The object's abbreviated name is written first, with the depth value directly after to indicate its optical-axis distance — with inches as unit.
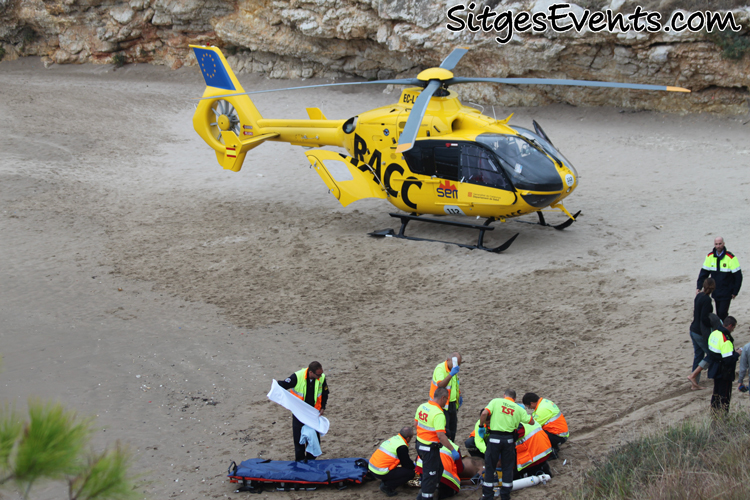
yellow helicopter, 890.7
